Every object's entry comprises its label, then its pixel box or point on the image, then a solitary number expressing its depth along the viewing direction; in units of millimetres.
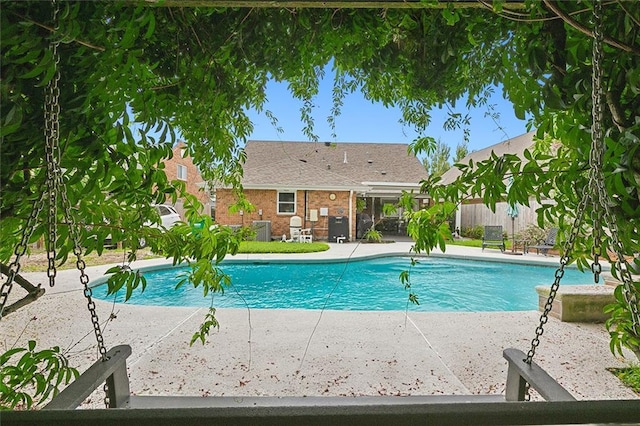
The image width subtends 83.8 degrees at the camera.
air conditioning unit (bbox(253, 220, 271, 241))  11789
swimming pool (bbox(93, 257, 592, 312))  5840
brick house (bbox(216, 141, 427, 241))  12500
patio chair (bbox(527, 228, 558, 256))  9477
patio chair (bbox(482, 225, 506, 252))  10547
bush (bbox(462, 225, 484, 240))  11414
